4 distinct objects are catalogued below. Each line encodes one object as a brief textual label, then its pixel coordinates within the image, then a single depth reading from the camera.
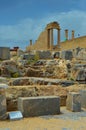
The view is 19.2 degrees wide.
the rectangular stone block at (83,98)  8.68
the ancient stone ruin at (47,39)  34.28
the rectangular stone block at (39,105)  7.34
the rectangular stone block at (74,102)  7.93
